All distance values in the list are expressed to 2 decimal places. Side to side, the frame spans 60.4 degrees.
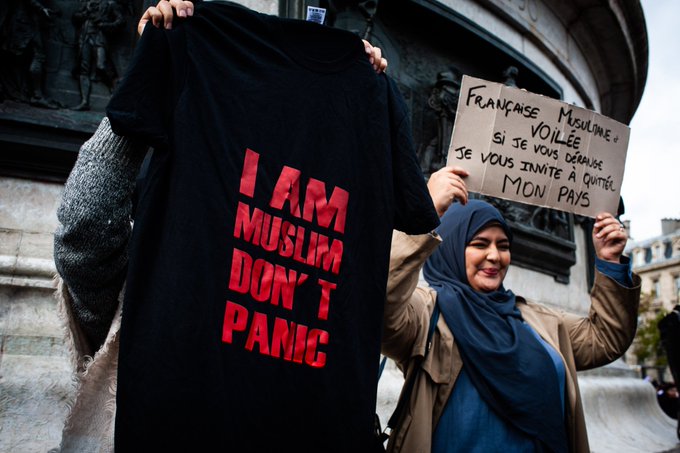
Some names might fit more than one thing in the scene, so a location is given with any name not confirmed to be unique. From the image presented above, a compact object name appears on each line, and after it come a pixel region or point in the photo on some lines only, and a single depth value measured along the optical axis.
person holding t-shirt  1.26
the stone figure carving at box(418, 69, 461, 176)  4.81
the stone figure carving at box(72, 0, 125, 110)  3.38
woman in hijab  1.90
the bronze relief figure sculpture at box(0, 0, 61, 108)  3.15
